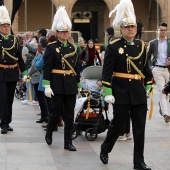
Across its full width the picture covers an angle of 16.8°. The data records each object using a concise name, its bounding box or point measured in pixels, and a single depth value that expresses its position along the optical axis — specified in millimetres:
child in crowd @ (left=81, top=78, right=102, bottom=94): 10078
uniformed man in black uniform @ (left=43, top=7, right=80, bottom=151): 8680
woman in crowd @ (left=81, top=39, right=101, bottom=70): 18250
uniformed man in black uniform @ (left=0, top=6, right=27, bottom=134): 10153
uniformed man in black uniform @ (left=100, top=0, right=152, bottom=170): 7359
